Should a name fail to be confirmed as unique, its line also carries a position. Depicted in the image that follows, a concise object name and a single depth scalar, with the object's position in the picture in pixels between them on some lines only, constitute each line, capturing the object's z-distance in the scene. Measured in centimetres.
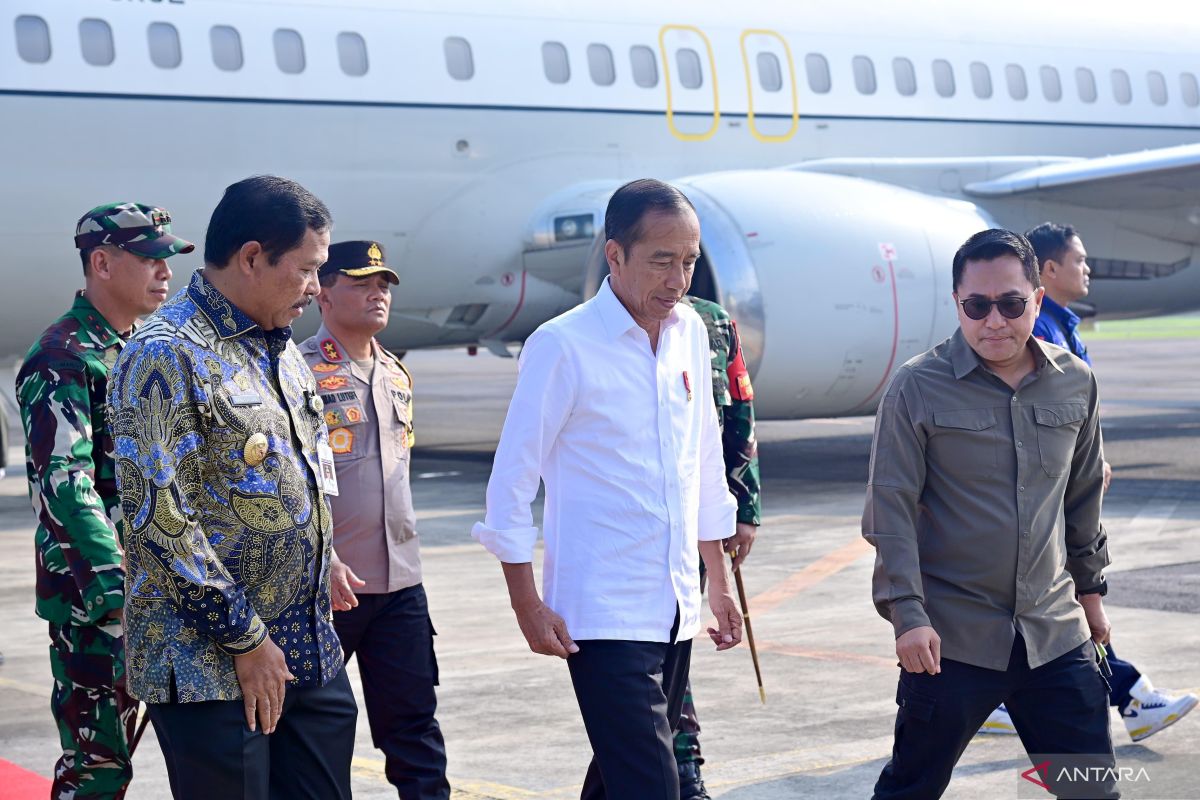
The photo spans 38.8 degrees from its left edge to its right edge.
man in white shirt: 375
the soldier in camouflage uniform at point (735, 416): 531
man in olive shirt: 380
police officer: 478
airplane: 1141
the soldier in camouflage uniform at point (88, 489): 400
